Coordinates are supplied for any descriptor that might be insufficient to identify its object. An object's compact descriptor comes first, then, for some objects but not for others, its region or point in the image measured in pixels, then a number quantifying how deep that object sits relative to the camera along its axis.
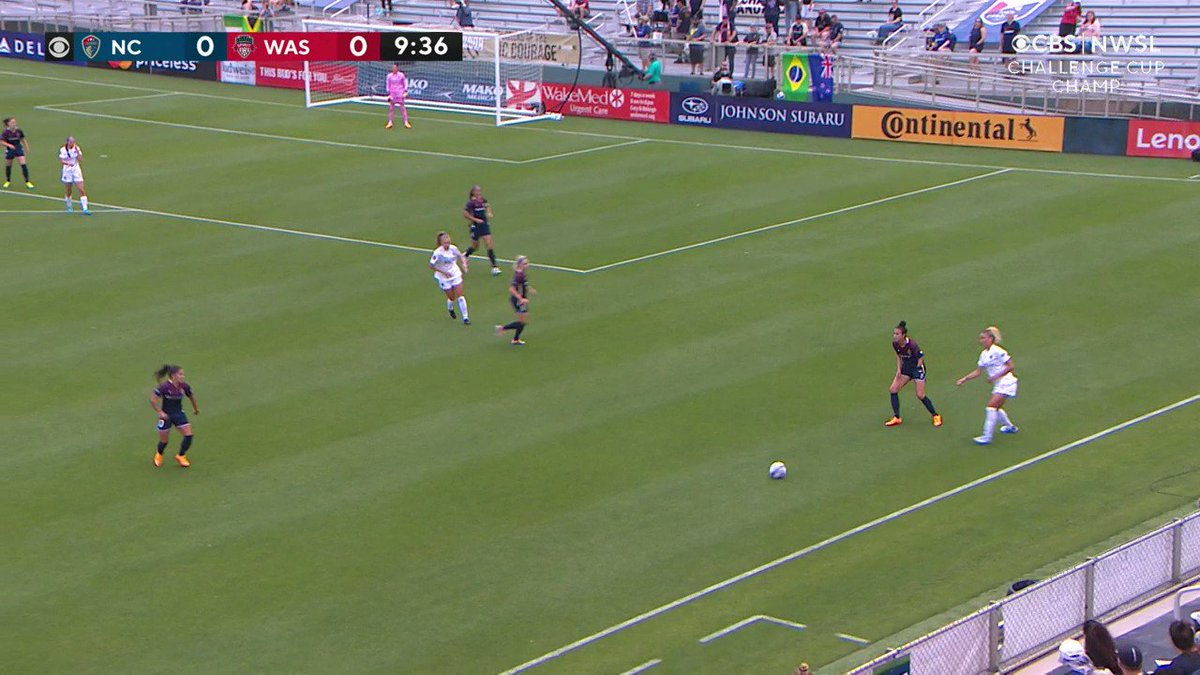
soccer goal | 57.56
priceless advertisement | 66.81
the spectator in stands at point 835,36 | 59.75
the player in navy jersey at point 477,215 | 36.09
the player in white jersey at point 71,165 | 42.28
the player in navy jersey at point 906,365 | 26.27
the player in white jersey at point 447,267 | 32.12
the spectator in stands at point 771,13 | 61.59
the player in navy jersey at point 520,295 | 30.48
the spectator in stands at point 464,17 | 65.50
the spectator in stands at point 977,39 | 56.47
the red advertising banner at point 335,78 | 62.03
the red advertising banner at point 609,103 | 55.84
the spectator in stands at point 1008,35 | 56.16
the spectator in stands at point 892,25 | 60.34
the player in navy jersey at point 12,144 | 45.78
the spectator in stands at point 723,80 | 56.38
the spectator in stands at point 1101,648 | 13.48
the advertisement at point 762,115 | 52.56
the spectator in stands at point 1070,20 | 55.19
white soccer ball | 24.39
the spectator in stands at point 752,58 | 57.79
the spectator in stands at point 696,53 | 60.56
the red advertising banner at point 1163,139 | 46.75
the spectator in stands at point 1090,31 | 54.75
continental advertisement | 49.22
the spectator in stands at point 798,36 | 59.69
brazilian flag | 55.88
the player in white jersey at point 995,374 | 25.81
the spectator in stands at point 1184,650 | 13.16
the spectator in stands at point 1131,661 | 12.86
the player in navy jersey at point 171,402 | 24.36
